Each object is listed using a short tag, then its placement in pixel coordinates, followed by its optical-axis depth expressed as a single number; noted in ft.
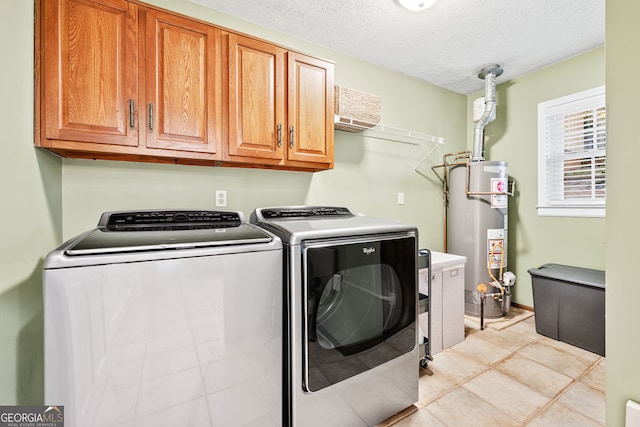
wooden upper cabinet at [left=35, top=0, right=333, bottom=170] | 4.28
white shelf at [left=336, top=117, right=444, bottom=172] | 8.80
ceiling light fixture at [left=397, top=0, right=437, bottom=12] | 5.99
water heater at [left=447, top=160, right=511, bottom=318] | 9.27
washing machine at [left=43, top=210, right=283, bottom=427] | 3.02
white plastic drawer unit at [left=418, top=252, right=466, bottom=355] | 7.11
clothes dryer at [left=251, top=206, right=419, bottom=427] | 4.28
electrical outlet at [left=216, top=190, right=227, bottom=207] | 6.54
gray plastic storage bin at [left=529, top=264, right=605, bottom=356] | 7.22
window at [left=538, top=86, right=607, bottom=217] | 8.41
